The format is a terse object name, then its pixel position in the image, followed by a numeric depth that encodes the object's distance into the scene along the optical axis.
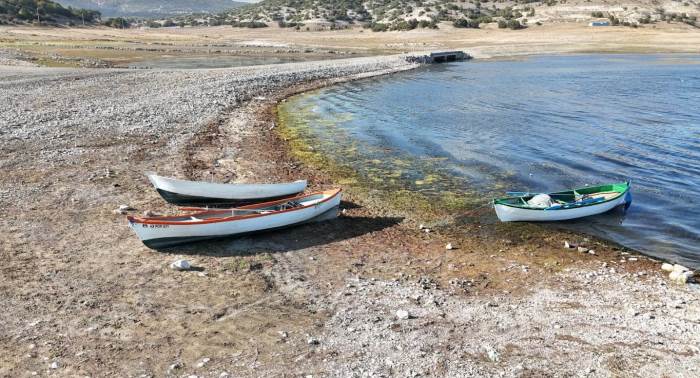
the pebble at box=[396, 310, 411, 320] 12.02
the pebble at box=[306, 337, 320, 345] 11.01
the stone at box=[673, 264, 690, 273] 14.20
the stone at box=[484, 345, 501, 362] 10.52
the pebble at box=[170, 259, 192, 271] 14.23
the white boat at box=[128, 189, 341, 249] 14.97
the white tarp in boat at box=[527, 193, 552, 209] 18.52
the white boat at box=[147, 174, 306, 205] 18.17
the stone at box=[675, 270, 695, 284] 13.83
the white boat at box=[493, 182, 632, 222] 17.91
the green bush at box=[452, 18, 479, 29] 135.25
